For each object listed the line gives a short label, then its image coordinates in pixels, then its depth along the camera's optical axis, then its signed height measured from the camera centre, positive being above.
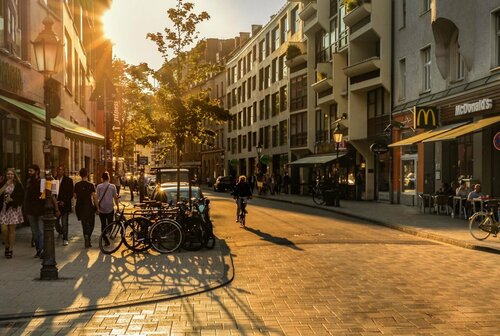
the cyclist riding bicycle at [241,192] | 18.64 -0.91
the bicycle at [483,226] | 14.05 -1.54
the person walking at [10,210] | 10.95 -0.87
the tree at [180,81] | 19.86 +2.92
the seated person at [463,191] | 20.14 -0.97
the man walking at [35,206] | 10.96 -0.79
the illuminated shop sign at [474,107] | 19.51 +2.05
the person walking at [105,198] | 13.12 -0.78
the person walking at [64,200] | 12.98 -0.80
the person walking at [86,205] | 12.64 -0.90
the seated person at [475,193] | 18.67 -0.97
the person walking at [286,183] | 43.84 -1.45
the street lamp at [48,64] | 9.52 +1.70
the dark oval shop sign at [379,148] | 27.89 +0.78
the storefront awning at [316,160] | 35.88 +0.28
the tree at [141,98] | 19.72 +2.39
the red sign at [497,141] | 16.02 +0.64
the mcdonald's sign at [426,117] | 23.75 +1.94
